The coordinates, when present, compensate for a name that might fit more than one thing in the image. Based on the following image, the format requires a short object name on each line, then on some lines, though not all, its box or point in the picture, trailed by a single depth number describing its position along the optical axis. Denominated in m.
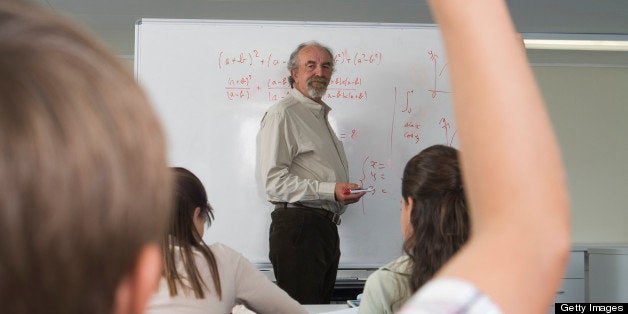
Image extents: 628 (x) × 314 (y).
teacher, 3.78
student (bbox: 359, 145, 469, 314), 1.88
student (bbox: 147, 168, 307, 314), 1.87
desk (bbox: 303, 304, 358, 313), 2.44
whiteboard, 4.05
